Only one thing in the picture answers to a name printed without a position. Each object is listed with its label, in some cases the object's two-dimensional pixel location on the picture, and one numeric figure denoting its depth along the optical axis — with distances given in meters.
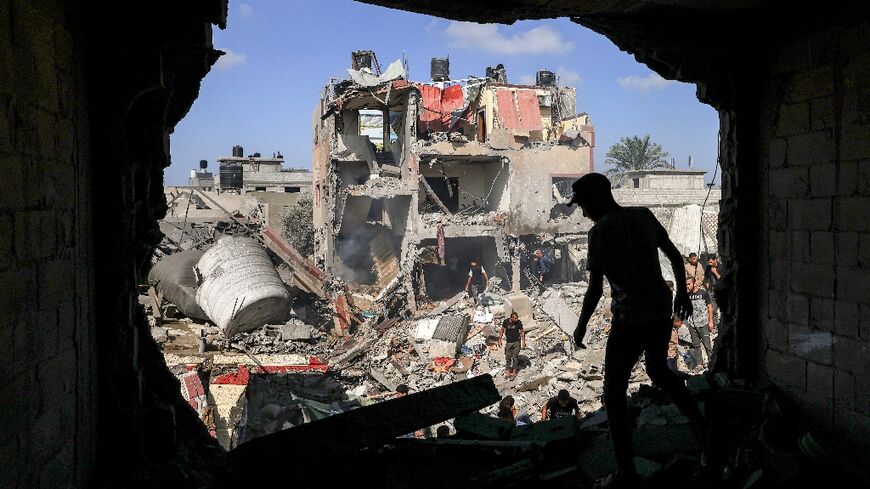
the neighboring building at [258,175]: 38.62
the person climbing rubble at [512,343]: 16.30
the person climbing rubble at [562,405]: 7.83
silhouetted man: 3.73
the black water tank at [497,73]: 33.13
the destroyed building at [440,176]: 26.02
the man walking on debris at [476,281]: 26.65
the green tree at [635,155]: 47.75
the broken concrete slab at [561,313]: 20.39
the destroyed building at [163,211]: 2.94
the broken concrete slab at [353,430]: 3.91
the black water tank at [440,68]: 35.06
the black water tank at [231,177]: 38.39
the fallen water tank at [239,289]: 16.44
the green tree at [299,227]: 36.53
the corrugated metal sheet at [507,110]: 27.98
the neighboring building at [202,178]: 50.95
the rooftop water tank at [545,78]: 36.50
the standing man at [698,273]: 17.90
